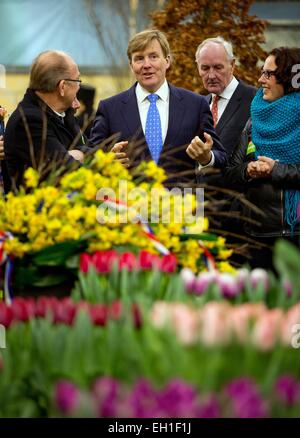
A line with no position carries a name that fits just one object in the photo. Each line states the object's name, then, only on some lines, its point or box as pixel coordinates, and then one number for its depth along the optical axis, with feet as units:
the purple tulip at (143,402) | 14.92
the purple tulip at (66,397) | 15.24
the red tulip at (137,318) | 18.47
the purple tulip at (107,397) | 15.10
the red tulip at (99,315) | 18.61
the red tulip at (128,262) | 22.43
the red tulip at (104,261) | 22.65
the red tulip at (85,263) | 23.30
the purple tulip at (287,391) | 15.28
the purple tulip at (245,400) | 14.76
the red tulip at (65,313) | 18.93
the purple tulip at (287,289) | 19.55
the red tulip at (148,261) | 22.91
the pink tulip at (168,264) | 22.96
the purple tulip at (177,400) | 14.75
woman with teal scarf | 37.75
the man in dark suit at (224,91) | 43.82
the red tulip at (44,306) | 19.54
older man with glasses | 33.72
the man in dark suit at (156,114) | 37.90
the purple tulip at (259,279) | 20.38
